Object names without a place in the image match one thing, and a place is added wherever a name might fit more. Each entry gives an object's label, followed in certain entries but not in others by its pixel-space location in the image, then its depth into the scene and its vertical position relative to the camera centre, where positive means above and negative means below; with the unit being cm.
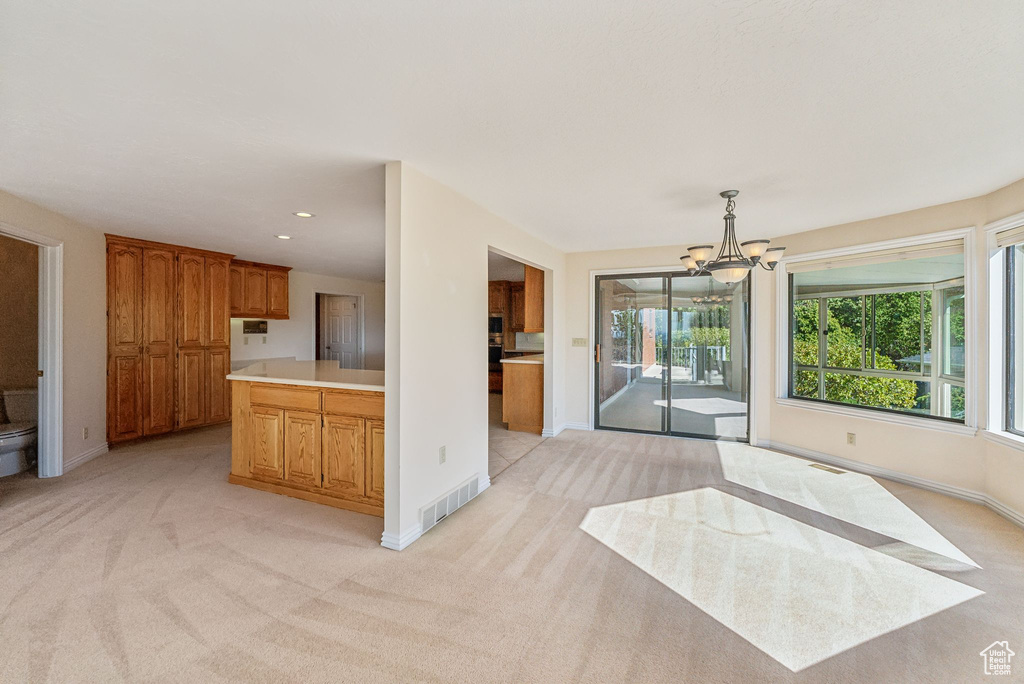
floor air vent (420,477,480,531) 271 -119
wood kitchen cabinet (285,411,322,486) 315 -86
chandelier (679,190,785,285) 281 +61
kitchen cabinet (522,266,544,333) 536 +58
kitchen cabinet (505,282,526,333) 814 +63
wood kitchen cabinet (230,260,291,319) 578 +74
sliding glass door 486 -20
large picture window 349 +9
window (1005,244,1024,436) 297 +3
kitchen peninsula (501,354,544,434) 534 -73
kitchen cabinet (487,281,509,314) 816 +89
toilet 351 -82
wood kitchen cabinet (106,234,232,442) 443 +2
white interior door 809 +18
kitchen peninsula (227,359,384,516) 295 -75
